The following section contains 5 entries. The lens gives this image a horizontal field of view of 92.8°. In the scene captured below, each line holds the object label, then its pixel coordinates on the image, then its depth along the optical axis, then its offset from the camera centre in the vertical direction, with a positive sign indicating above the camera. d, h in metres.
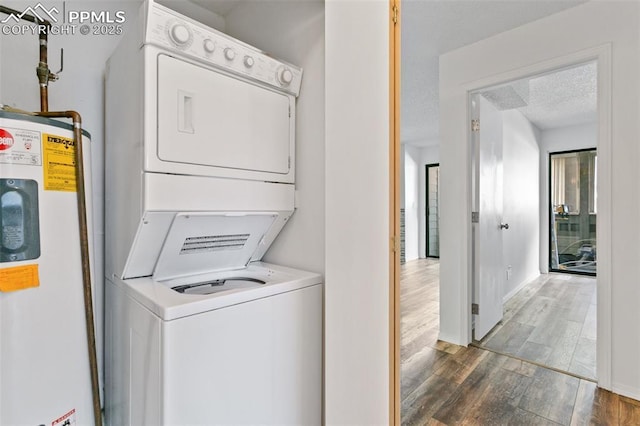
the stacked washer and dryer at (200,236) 1.05 -0.11
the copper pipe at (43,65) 1.35 +0.65
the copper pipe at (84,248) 1.27 -0.15
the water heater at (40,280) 1.08 -0.26
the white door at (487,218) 2.66 -0.06
